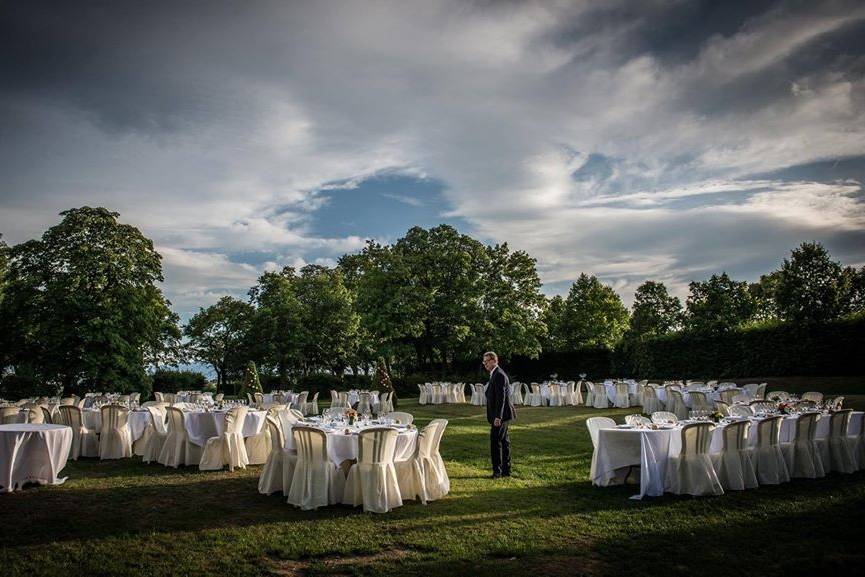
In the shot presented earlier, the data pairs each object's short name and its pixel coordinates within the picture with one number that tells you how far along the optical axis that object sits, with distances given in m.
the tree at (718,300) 38.19
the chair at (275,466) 7.77
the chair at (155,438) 10.39
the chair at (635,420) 8.62
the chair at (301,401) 21.58
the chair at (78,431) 10.98
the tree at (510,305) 31.98
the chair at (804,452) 8.32
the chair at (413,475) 7.28
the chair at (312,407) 21.70
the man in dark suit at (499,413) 8.69
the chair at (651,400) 18.61
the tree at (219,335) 36.12
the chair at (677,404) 17.05
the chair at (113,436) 10.87
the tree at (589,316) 44.00
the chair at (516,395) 25.36
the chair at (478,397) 25.28
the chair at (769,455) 8.04
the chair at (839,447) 8.62
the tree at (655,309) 50.62
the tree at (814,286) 21.50
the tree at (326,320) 32.78
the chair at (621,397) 21.69
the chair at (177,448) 9.91
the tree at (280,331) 32.03
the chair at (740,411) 9.47
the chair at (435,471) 7.43
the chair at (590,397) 22.51
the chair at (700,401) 16.02
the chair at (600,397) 21.95
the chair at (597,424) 8.33
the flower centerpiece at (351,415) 8.71
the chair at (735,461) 7.70
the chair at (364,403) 21.62
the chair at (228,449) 9.57
